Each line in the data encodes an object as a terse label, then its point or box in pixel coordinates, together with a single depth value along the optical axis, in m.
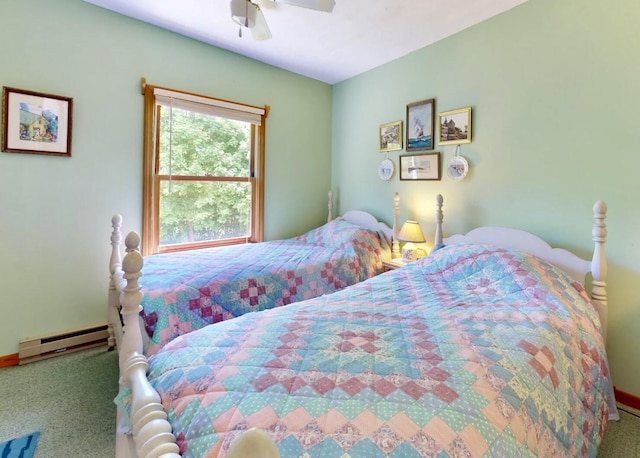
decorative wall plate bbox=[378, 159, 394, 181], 3.22
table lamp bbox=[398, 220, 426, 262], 2.74
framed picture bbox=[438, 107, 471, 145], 2.54
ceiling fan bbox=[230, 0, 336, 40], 1.82
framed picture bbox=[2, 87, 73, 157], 2.15
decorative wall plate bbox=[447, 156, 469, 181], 2.56
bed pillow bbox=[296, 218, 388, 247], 3.01
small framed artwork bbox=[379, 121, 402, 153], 3.12
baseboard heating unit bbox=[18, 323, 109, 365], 2.25
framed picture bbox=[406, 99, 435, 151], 2.82
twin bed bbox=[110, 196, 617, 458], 0.73
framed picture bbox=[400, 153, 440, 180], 2.80
